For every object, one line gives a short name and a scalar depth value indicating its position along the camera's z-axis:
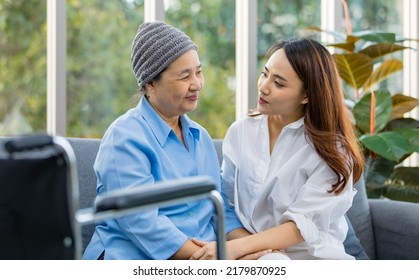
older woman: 1.92
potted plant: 3.17
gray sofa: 2.29
